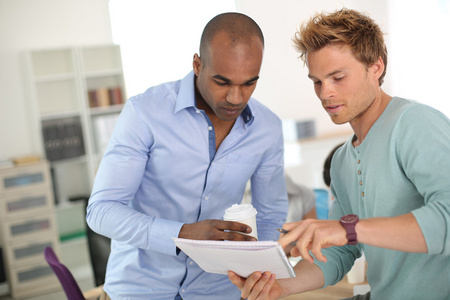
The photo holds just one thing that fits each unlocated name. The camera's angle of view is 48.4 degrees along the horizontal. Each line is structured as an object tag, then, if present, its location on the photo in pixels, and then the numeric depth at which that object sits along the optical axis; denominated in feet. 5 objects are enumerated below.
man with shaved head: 5.29
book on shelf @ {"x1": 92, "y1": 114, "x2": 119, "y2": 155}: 18.98
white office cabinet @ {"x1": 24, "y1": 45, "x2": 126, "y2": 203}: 18.44
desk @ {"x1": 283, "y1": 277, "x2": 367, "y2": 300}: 6.44
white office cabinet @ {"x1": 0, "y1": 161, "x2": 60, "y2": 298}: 16.87
